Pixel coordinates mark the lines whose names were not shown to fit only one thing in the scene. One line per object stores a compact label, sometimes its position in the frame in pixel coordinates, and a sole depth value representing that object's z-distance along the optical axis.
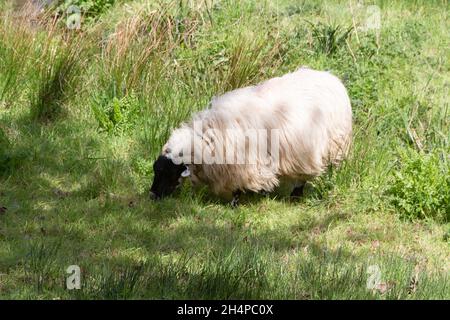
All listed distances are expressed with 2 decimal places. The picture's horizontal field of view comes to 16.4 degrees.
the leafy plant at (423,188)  13.41
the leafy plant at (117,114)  15.80
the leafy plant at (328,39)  17.82
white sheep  13.57
